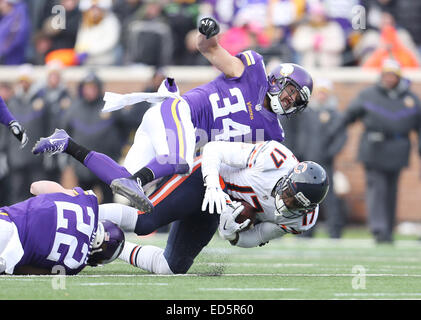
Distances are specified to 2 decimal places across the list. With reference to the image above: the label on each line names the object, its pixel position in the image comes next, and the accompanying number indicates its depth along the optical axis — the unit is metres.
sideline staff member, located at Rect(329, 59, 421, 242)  12.86
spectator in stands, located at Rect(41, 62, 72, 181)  14.04
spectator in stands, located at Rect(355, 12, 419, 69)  15.10
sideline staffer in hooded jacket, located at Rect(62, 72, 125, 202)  13.12
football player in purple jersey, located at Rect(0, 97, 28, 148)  7.96
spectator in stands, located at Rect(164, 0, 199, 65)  15.56
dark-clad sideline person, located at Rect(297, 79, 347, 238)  13.27
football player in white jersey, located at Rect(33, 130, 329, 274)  6.82
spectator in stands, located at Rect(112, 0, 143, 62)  15.98
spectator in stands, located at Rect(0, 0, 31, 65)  15.69
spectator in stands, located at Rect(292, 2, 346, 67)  15.04
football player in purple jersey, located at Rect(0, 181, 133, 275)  6.46
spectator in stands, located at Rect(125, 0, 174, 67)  15.01
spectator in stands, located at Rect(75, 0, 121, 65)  15.27
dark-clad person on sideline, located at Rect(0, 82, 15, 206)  14.26
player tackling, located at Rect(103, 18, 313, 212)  7.44
